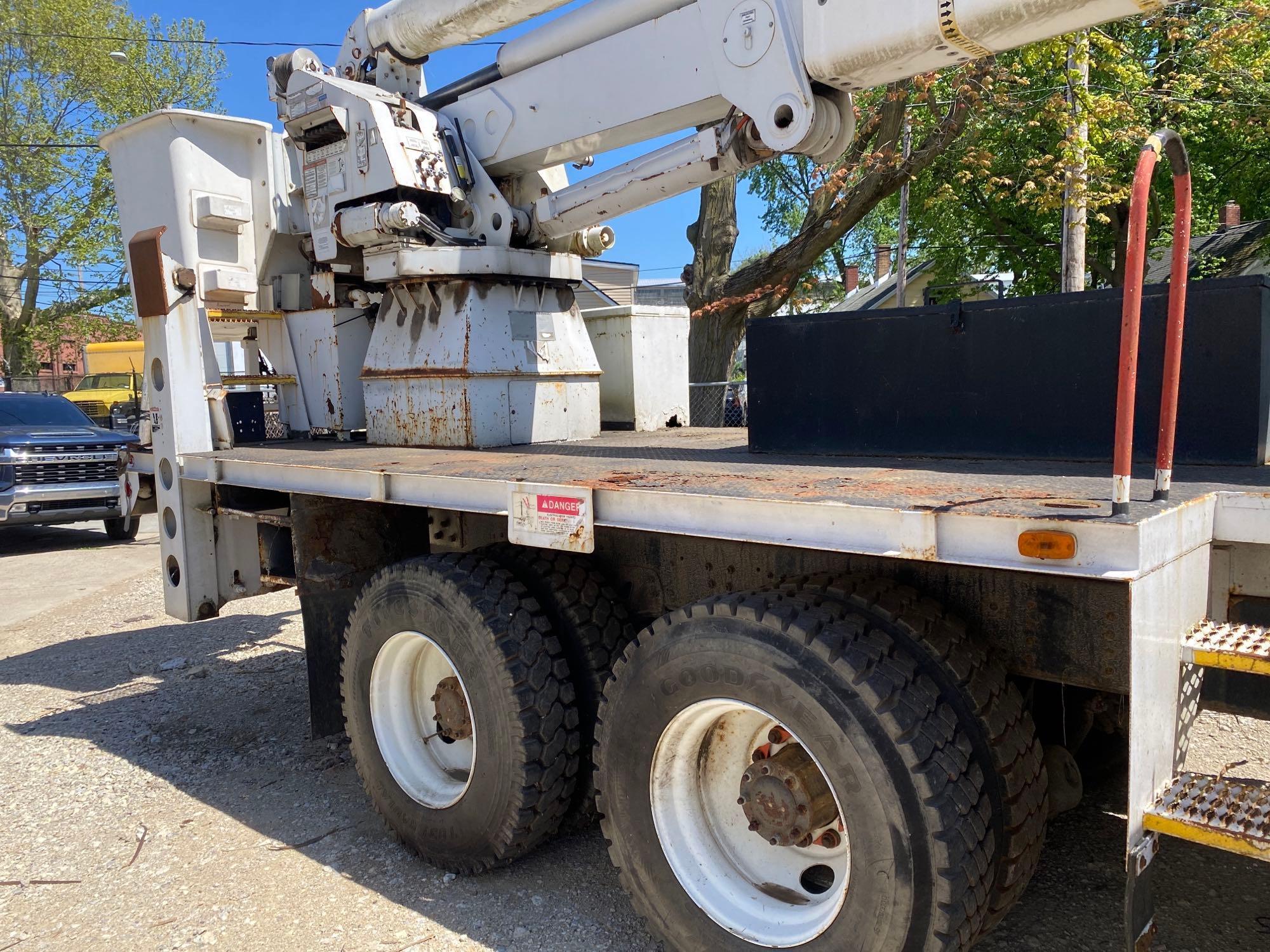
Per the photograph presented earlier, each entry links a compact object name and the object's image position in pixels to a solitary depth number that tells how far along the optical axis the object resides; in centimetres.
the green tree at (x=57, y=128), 3022
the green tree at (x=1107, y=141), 1227
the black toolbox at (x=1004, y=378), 277
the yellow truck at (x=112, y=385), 2334
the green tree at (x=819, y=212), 1151
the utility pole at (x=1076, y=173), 1116
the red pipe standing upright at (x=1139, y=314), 196
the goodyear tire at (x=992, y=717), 248
